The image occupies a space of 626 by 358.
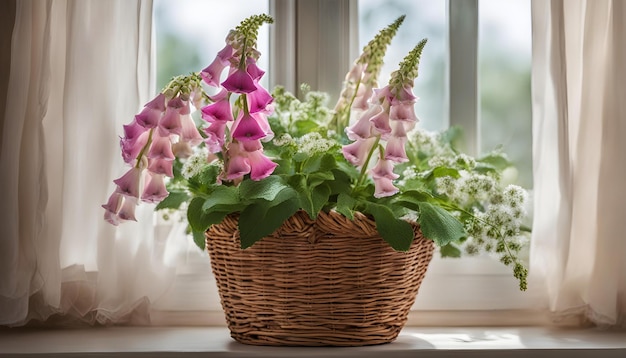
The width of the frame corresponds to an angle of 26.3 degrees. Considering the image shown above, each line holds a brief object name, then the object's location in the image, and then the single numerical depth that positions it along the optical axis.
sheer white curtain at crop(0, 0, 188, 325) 1.81
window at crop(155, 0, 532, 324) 2.02
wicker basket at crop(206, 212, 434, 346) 1.65
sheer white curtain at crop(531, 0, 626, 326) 1.83
